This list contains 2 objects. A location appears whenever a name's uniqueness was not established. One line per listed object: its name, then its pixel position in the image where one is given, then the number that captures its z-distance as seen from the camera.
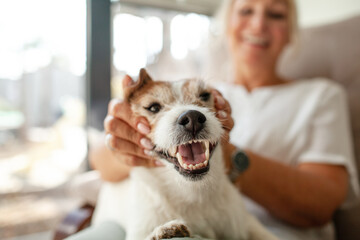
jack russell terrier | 0.52
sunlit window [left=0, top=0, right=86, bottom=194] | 1.29
